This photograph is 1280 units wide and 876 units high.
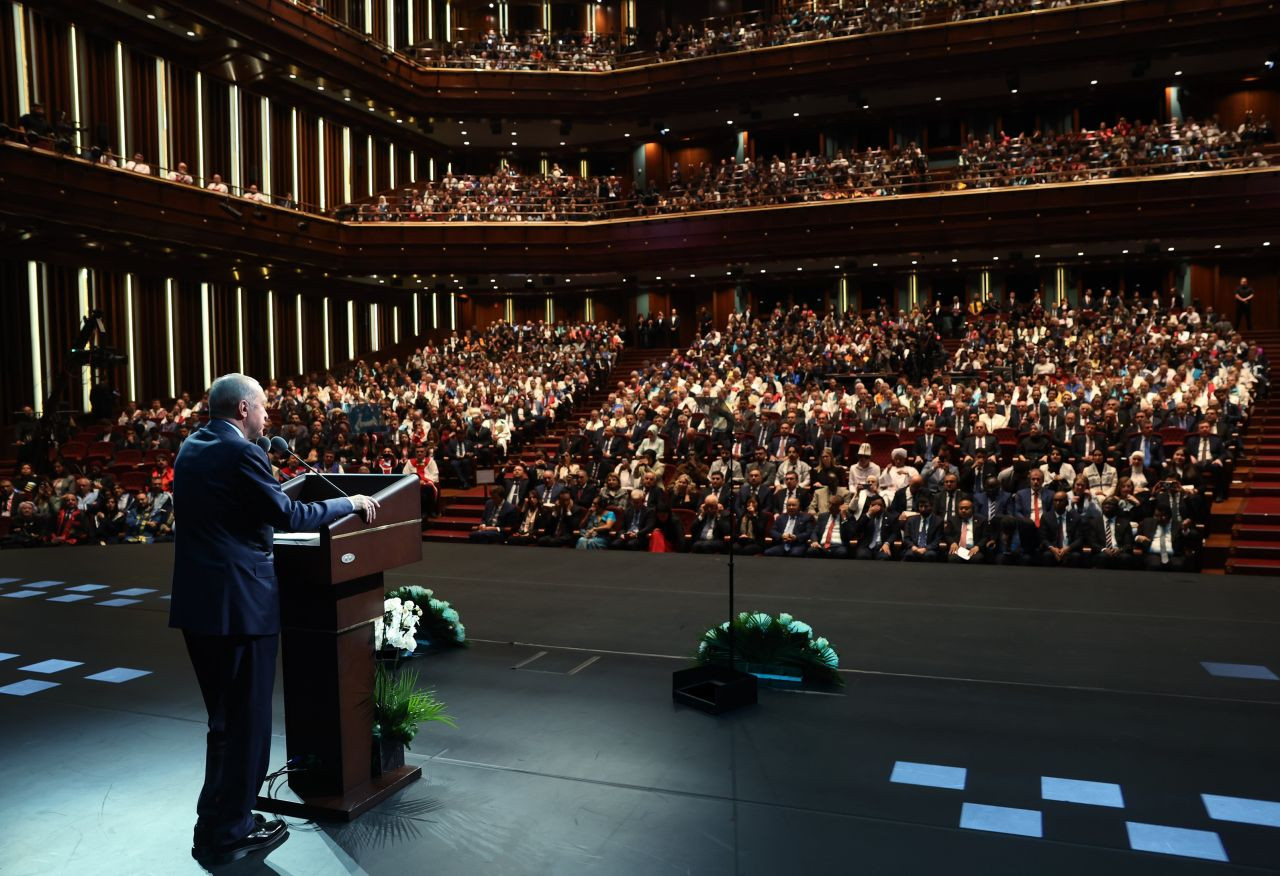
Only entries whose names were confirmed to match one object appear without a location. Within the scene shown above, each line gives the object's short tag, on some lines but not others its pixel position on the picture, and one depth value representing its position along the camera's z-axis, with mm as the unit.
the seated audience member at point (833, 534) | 8273
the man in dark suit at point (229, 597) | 2410
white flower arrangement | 3365
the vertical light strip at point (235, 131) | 18672
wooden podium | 2590
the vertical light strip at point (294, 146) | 20172
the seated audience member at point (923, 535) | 7863
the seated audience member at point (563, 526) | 9531
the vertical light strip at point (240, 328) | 19062
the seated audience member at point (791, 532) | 8438
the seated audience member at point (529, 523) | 9758
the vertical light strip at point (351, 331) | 22484
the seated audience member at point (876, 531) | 8094
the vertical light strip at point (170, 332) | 17469
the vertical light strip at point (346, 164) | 21906
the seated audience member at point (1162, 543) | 7309
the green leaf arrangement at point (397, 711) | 2848
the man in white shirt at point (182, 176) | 15698
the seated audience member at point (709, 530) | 8758
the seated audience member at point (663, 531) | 8984
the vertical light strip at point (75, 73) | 15414
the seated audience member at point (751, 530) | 8719
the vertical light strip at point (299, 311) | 20828
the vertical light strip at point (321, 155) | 21062
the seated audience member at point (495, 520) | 10039
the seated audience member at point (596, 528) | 9203
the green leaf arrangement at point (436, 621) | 4570
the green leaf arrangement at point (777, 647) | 3945
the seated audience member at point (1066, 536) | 7500
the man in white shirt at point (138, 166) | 14674
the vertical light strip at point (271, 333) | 20078
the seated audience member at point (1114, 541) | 7391
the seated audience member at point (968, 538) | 7707
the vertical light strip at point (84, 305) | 15633
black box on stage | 3598
